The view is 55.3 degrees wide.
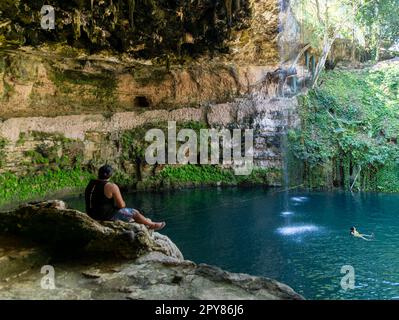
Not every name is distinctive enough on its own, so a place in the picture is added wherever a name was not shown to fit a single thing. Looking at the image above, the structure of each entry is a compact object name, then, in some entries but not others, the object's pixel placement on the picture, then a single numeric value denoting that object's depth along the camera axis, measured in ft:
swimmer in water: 30.08
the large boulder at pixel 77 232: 14.03
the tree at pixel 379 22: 59.26
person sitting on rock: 16.19
